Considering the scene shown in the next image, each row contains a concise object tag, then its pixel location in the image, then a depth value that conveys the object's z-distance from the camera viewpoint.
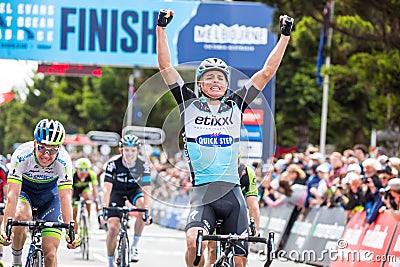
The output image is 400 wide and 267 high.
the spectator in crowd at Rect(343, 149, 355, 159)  20.23
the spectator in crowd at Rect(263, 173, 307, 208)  18.86
